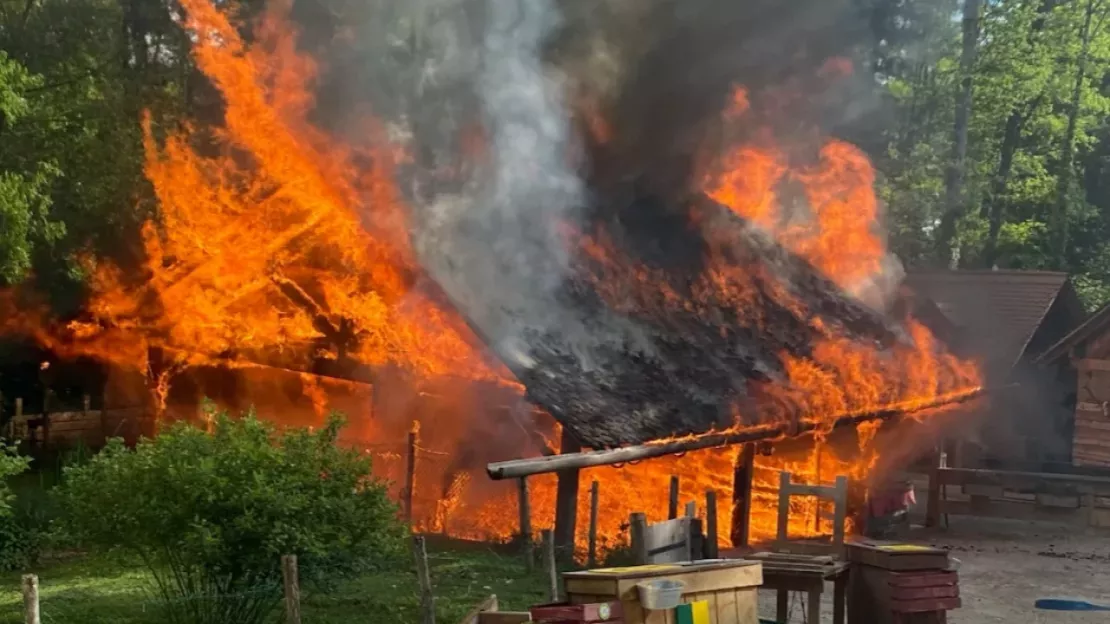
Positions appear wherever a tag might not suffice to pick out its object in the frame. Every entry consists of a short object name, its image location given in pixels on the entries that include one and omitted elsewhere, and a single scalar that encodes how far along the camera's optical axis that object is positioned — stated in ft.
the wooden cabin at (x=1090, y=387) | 71.10
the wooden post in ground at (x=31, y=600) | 21.42
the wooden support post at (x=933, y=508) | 59.16
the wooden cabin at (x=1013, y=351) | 75.77
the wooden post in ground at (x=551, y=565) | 29.32
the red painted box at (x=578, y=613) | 21.63
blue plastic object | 38.42
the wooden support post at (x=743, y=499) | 45.55
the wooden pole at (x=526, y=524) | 36.60
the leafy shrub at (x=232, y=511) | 24.81
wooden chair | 28.19
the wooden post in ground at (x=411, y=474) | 41.01
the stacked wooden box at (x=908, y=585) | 27.86
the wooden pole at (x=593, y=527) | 37.82
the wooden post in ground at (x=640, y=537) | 29.48
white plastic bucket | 22.22
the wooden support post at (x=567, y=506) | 36.76
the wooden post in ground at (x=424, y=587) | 26.63
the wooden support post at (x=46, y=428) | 64.07
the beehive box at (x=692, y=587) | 22.36
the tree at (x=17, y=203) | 42.26
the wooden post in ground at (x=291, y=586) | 23.52
